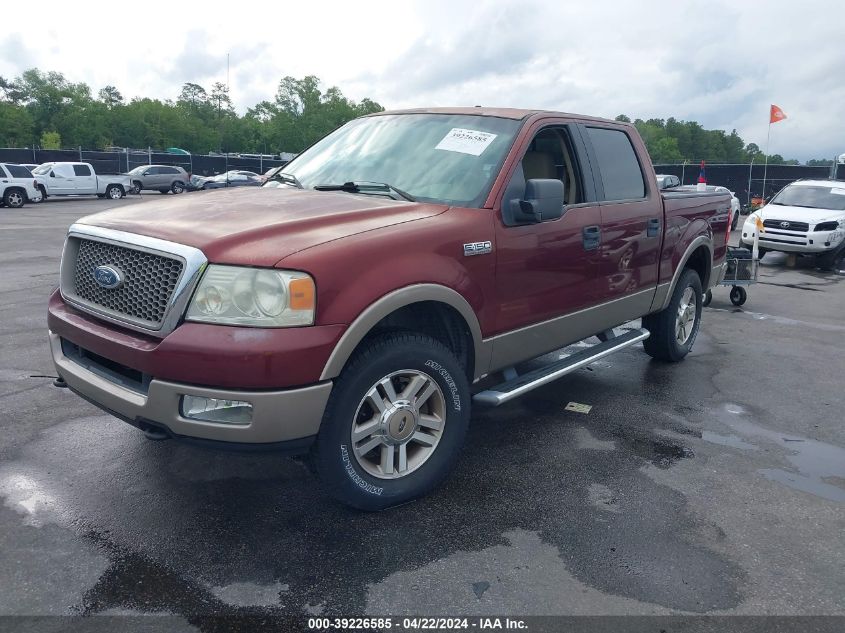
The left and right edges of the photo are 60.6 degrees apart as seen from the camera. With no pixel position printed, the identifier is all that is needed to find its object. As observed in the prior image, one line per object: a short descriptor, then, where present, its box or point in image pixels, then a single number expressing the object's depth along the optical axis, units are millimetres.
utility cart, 9094
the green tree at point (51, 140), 77125
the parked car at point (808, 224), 13789
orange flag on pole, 17547
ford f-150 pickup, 3000
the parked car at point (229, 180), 35625
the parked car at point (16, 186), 26297
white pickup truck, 30484
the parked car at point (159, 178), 37500
